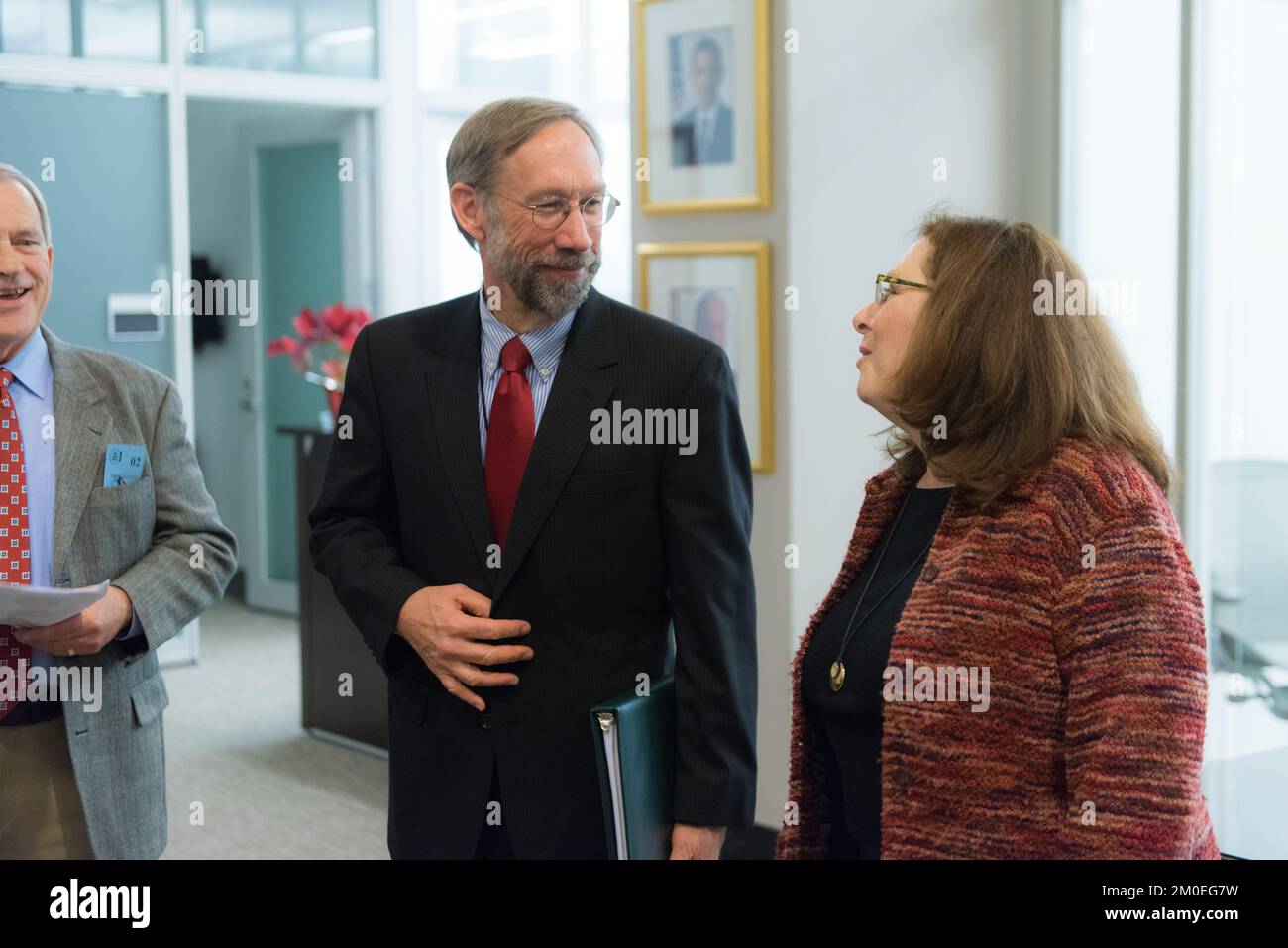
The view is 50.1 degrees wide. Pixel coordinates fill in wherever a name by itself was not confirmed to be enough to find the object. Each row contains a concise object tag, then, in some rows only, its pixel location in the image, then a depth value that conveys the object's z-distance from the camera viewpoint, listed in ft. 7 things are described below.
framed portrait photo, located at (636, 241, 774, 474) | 12.29
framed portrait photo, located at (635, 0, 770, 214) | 12.14
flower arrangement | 15.12
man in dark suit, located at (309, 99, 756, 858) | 5.81
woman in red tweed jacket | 4.41
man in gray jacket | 6.06
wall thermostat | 19.63
